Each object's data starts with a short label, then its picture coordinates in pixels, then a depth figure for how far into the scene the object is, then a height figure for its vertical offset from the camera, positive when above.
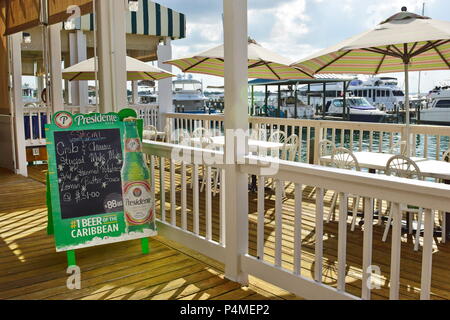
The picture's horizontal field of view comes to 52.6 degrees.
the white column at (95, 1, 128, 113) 3.80 +0.50
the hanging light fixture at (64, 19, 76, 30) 4.79 +0.95
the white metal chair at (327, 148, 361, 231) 4.14 -0.47
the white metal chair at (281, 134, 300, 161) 5.78 -0.46
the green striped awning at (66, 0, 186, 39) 10.05 +2.07
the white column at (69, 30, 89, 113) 9.71 +1.22
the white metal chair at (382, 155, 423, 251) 3.57 -0.51
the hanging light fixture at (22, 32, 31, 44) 7.29 +1.23
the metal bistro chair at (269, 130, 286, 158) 5.75 -0.38
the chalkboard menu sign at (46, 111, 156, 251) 3.20 -0.49
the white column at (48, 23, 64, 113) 5.15 +0.54
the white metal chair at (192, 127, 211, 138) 6.29 -0.30
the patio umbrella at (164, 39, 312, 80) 5.79 +0.67
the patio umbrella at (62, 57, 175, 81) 6.97 +0.67
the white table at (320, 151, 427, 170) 4.02 -0.45
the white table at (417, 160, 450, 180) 3.58 -0.48
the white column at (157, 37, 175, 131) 10.13 +0.33
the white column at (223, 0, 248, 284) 2.83 -0.06
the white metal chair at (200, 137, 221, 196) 5.60 -0.43
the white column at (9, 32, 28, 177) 6.70 +0.18
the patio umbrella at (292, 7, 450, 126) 3.73 +0.56
